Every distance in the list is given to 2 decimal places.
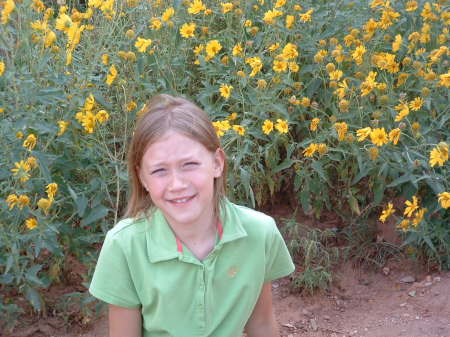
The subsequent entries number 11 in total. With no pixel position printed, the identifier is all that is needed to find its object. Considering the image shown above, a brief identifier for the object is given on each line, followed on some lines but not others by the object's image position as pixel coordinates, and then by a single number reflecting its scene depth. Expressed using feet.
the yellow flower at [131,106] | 9.78
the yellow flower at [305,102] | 10.50
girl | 6.20
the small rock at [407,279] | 10.48
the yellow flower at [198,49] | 11.48
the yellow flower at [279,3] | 11.22
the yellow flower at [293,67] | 10.54
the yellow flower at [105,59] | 9.93
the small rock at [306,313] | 10.09
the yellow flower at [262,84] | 10.08
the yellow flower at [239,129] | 9.52
